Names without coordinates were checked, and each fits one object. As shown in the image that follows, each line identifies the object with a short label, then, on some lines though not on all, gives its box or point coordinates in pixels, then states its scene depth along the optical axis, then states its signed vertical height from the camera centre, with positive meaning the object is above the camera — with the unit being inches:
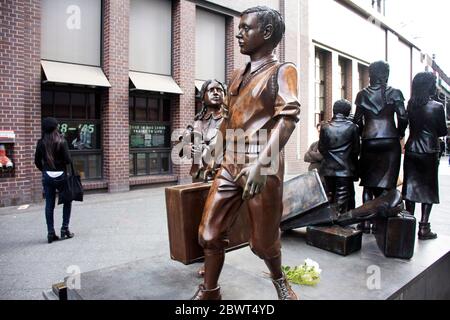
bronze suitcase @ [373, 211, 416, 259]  154.6 -31.9
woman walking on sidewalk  226.8 -2.3
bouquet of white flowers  128.1 -38.9
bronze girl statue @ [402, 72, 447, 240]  181.9 +4.1
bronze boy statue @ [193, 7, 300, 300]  98.3 +2.8
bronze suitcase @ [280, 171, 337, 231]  174.4 -21.6
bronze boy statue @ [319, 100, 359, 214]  183.9 +2.5
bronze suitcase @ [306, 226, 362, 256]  160.7 -34.9
